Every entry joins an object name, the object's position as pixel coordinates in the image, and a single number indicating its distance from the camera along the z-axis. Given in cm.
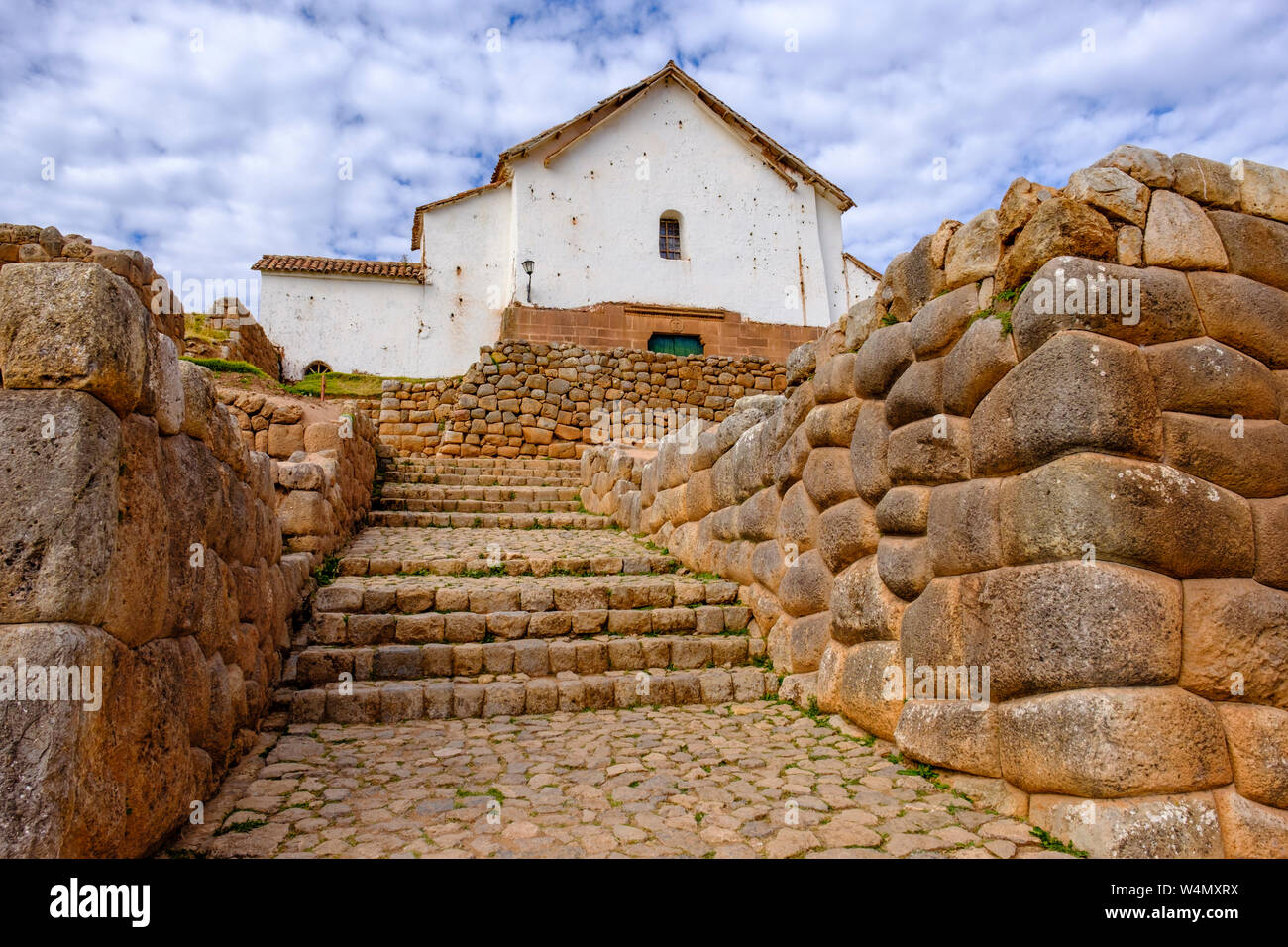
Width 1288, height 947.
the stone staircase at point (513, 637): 473
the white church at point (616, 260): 2019
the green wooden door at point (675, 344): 1991
